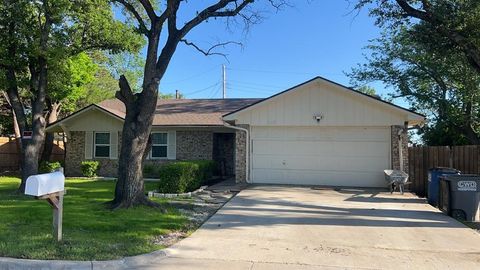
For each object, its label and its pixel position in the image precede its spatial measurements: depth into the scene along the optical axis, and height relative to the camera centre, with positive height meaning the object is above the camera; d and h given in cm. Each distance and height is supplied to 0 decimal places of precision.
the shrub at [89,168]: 2245 -72
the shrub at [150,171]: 2216 -83
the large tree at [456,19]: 1270 +389
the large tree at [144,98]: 1172 +148
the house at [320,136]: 1727 +75
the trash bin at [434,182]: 1367 -78
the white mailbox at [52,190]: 714 -60
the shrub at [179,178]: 1513 -79
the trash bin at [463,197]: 1153 -103
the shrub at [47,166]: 2175 -63
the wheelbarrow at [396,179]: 1538 -78
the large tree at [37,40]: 1588 +414
